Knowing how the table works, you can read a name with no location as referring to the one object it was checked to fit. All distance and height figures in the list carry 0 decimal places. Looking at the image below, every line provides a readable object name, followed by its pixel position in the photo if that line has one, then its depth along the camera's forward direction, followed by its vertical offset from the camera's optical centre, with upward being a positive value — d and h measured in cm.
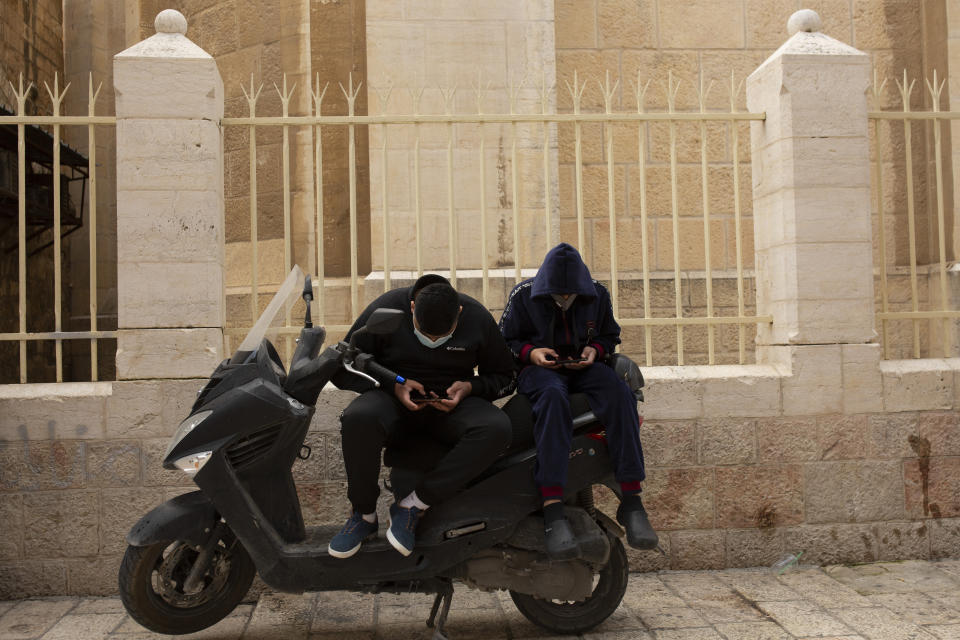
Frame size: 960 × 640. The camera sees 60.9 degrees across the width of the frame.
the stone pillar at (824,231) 463 +57
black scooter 331 -75
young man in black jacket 333 -26
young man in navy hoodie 340 -17
